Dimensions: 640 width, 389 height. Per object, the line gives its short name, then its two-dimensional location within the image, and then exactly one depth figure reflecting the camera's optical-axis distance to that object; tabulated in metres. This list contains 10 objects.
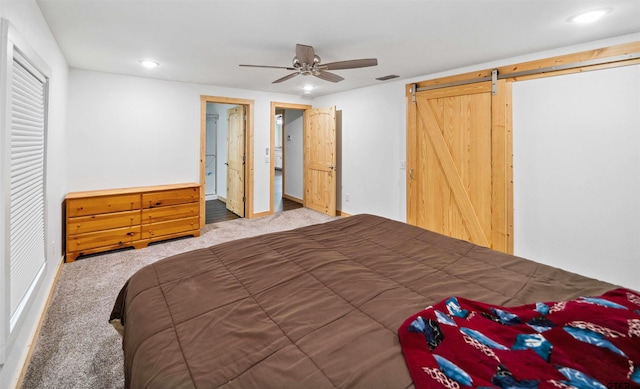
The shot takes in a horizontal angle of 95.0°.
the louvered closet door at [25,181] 1.71
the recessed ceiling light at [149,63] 3.45
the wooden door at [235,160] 5.55
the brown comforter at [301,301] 0.91
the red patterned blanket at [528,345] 0.81
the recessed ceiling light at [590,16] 2.18
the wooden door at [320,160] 5.53
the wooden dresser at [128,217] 3.47
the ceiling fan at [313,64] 2.66
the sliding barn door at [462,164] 3.46
